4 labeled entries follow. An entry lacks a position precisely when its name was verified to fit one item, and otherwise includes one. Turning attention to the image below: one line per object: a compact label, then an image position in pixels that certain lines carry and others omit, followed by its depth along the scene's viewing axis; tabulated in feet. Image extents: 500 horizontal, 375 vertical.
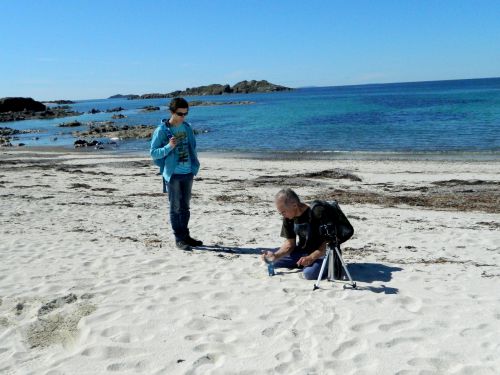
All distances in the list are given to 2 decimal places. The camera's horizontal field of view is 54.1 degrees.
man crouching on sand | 17.71
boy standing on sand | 21.81
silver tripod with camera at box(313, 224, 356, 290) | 17.17
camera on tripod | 17.35
